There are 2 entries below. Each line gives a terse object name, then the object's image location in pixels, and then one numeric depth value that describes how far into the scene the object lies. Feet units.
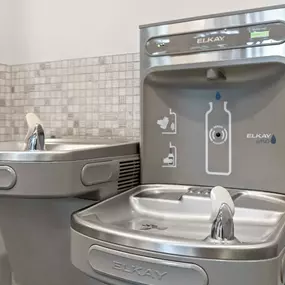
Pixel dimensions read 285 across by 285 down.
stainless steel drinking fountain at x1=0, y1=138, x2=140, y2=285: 2.66
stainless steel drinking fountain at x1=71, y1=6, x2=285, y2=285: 1.99
